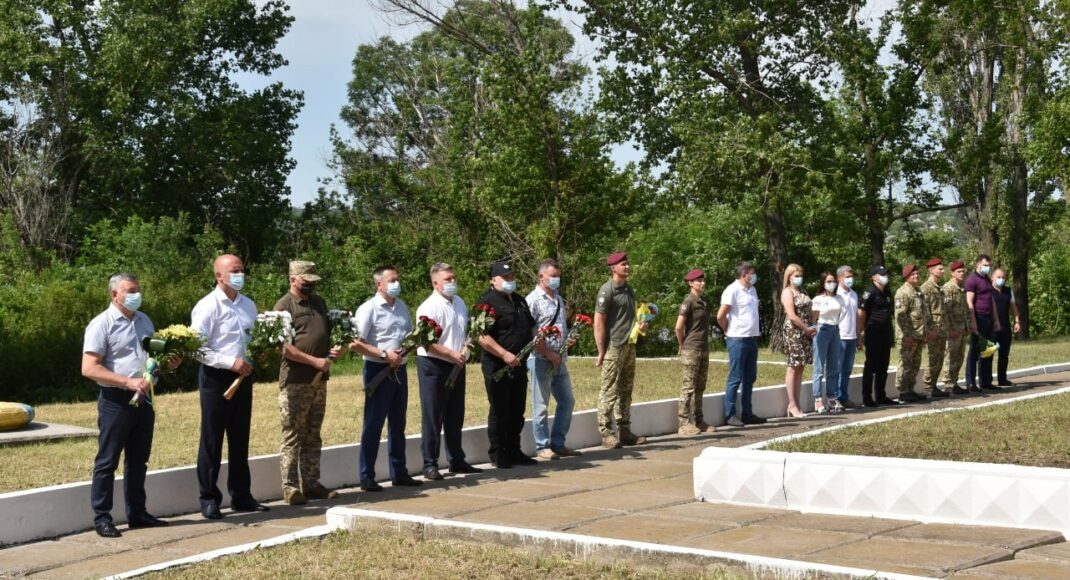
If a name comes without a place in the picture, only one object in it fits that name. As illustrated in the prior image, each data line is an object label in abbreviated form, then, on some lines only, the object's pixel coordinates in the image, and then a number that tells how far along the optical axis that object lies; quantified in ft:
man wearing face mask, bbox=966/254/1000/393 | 61.82
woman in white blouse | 53.57
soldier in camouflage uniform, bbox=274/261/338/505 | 34.27
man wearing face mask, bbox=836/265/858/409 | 54.54
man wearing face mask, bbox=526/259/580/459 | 41.73
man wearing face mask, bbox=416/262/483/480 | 38.37
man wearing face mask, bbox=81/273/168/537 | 30.55
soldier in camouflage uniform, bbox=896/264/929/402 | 56.49
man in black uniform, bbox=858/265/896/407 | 55.42
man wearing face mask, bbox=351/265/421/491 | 36.52
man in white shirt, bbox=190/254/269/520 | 32.65
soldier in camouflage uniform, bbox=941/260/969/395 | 58.85
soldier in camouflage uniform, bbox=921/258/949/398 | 57.57
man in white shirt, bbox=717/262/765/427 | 49.42
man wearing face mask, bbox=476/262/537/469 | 40.19
